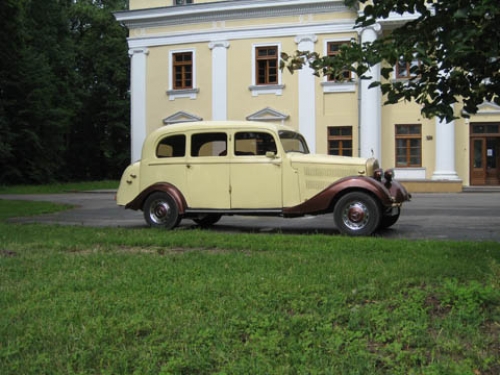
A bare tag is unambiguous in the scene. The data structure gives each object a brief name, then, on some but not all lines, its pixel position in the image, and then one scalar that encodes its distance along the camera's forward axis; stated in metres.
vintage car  9.23
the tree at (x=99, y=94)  45.59
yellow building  26.14
